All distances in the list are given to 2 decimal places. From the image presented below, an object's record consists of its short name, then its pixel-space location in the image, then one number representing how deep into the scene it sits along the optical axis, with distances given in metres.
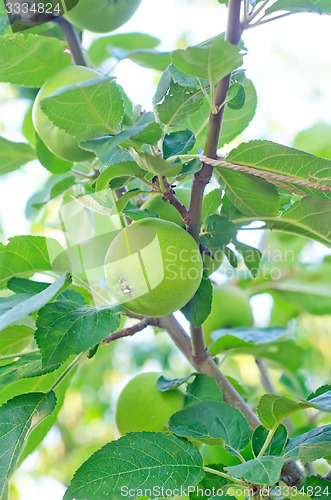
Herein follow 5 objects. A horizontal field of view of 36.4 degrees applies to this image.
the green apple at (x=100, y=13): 0.75
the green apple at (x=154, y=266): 0.57
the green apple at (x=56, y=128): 0.69
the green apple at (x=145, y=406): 0.76
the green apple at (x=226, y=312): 1.04
